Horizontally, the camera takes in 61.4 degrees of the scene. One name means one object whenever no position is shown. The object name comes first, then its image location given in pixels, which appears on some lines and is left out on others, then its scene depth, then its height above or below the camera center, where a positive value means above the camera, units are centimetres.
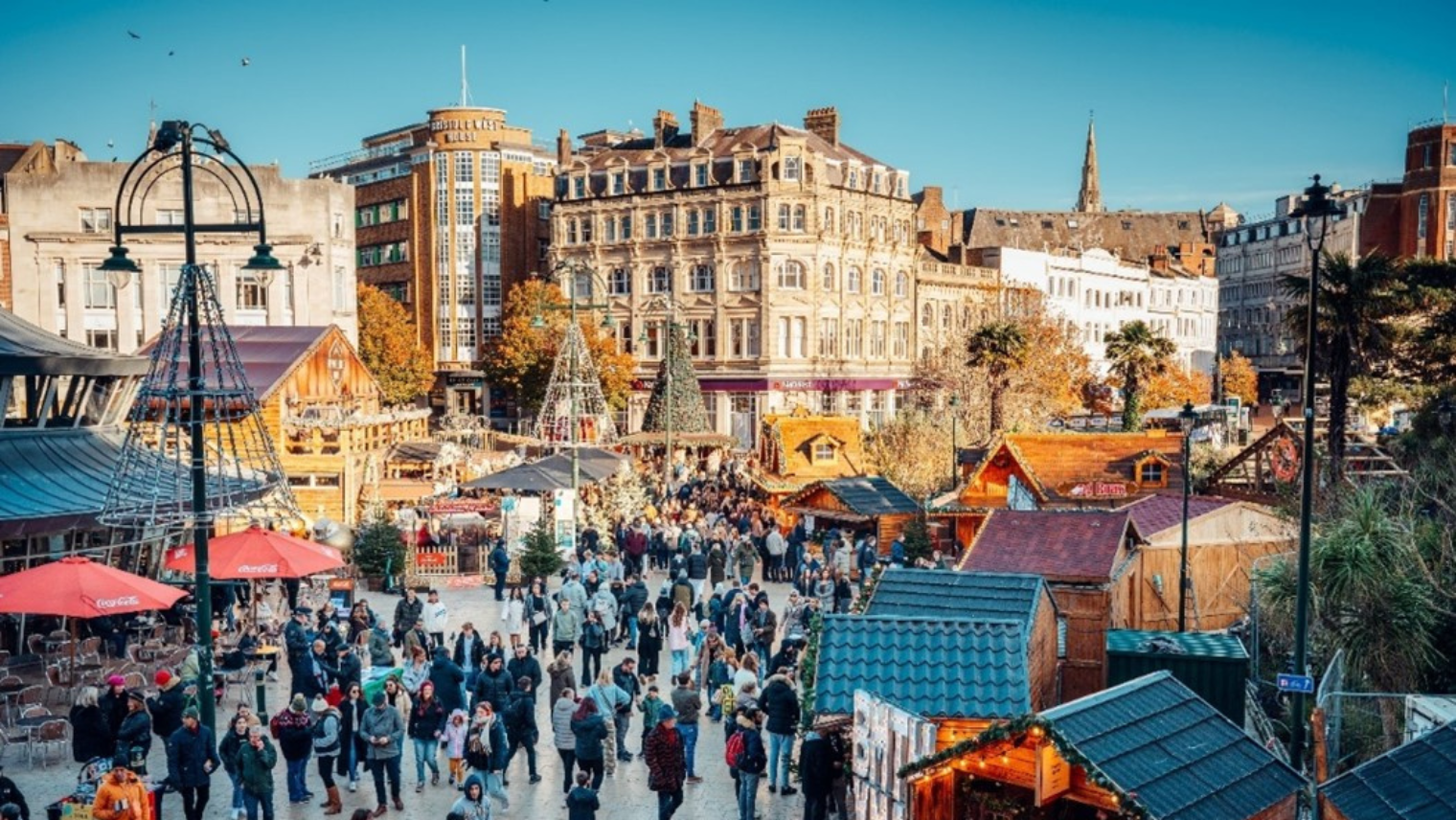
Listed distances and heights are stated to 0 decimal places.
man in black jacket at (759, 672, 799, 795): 1342 -395
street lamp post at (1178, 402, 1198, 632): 1852 -320
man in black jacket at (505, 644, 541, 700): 1462 -375
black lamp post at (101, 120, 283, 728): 1251 +50
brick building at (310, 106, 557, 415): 6594 +687
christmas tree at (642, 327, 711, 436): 4669 -177
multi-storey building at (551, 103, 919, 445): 5781 +487
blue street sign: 1188 -320
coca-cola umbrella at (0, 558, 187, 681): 1547 -310
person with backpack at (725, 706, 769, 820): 1273 -423
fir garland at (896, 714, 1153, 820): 778 -266
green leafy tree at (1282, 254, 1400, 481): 2275 +70
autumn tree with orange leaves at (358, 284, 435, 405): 6044 +20
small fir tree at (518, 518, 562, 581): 2497 -414
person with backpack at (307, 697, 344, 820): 1318 -424
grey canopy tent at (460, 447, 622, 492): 2791 -289
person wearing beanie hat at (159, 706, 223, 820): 1230 -407
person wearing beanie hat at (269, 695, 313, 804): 1288 -406
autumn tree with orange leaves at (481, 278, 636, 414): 5619 -10
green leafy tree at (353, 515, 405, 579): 2594 -422
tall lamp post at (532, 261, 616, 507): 2586 -74
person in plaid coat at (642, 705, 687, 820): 1227 -407
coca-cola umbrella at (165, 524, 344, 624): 1819 -312
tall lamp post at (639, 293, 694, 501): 3484 +99
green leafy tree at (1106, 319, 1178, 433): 4241 -15
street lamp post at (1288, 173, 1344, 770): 1237 -106
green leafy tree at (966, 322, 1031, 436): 4125 +11
